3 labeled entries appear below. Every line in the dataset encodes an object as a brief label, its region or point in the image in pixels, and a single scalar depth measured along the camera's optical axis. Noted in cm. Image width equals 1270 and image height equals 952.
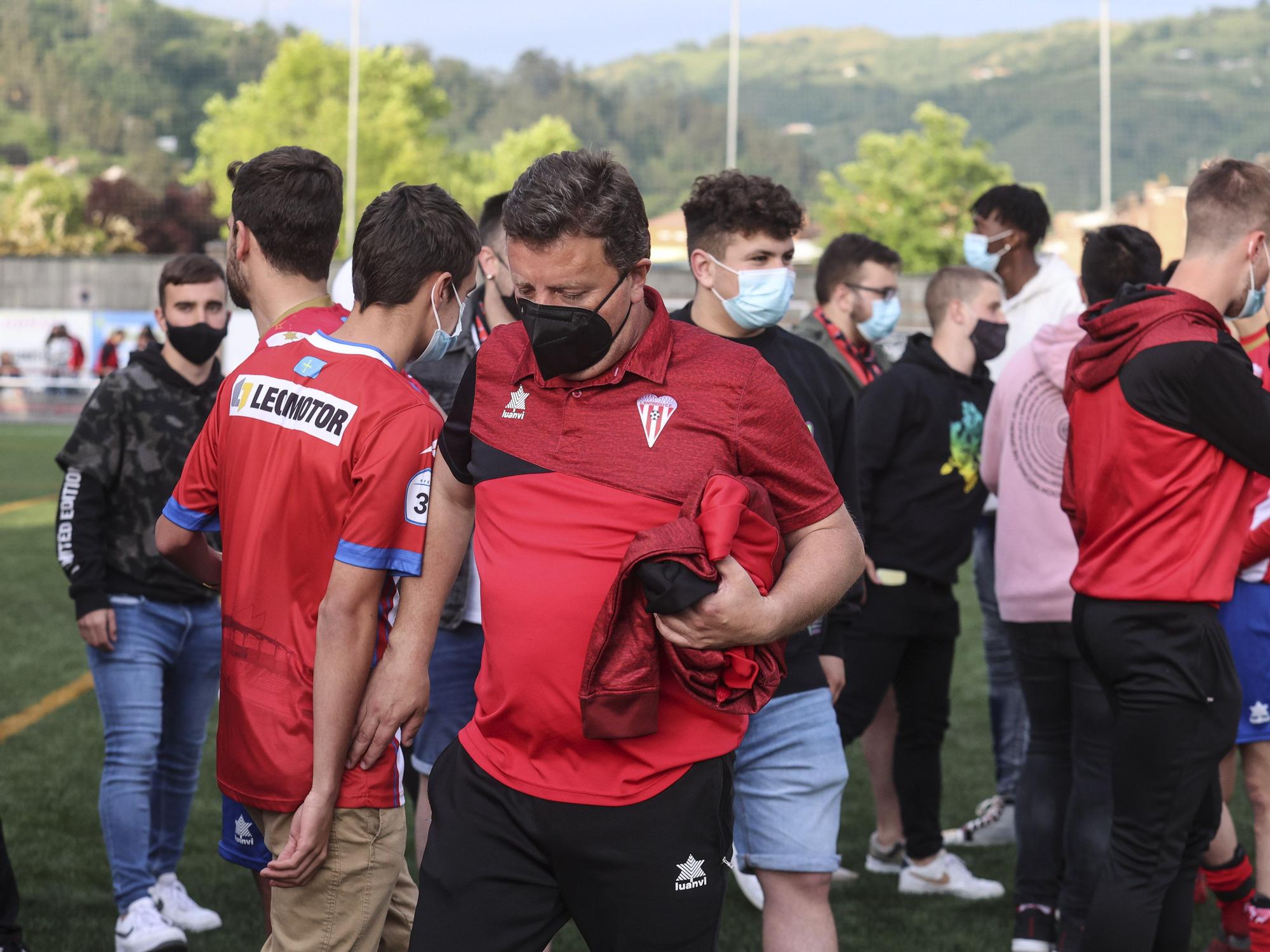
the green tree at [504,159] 6644
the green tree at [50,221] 6381
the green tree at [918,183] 6231
